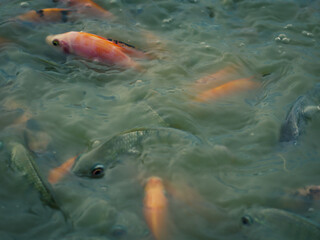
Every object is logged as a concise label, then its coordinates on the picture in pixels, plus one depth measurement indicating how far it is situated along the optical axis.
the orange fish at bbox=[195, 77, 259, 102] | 3.63
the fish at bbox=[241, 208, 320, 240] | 2.25
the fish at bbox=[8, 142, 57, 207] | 2.49
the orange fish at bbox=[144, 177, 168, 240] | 2.32
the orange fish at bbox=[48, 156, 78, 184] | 2.63
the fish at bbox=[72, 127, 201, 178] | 2.68
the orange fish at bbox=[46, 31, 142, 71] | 3.92
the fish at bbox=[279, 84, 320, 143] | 3.17
